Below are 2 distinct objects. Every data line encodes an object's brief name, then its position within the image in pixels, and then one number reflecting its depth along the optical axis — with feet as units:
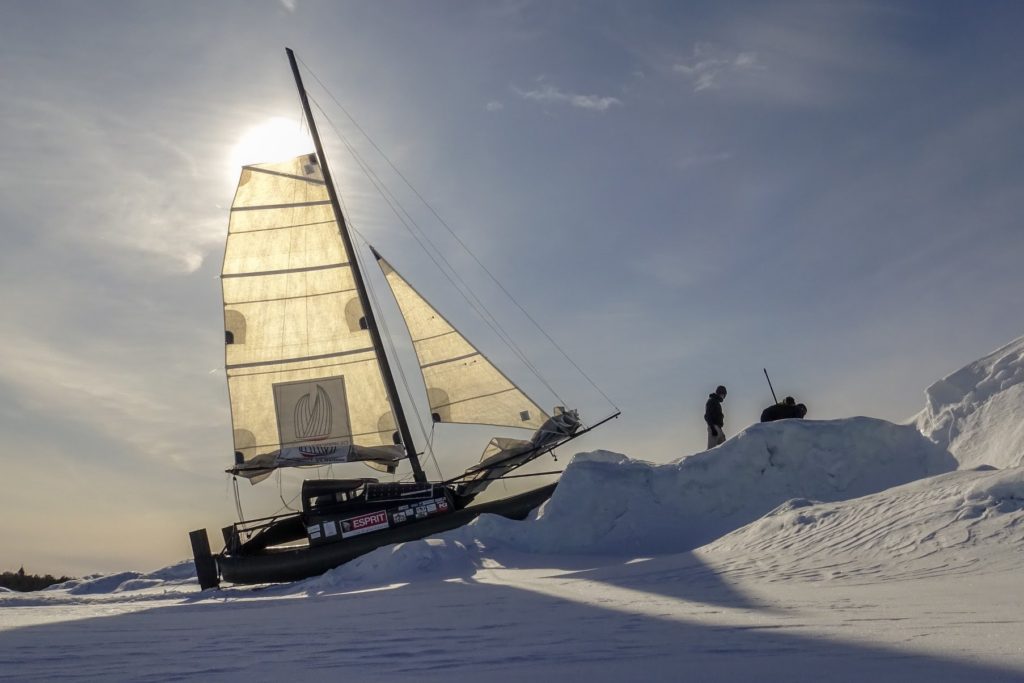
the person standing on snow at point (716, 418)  60.64
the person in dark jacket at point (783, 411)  59.41
